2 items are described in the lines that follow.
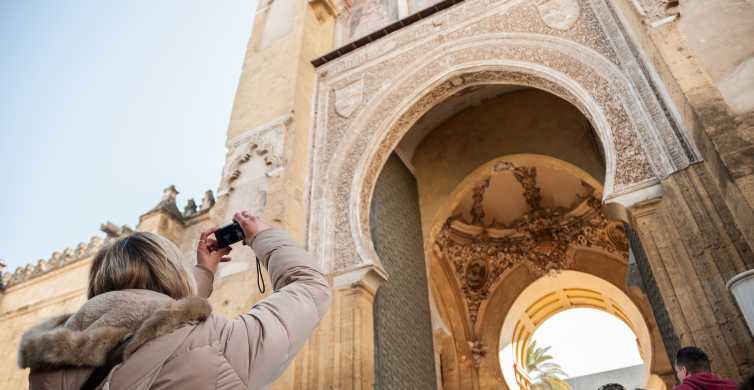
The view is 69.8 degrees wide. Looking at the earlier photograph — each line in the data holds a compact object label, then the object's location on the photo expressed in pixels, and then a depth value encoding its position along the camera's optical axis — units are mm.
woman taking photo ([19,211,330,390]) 870
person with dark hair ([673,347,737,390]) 2039
